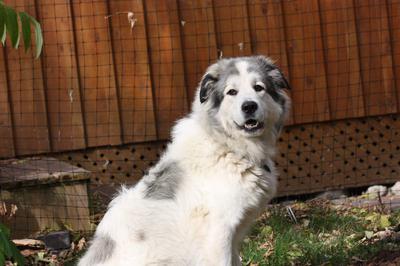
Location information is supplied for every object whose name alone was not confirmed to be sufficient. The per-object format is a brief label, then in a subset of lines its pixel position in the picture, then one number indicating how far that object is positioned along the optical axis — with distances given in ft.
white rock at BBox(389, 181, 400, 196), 36.44
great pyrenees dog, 20.89
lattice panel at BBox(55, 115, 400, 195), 36.72
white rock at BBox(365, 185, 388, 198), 35.93
